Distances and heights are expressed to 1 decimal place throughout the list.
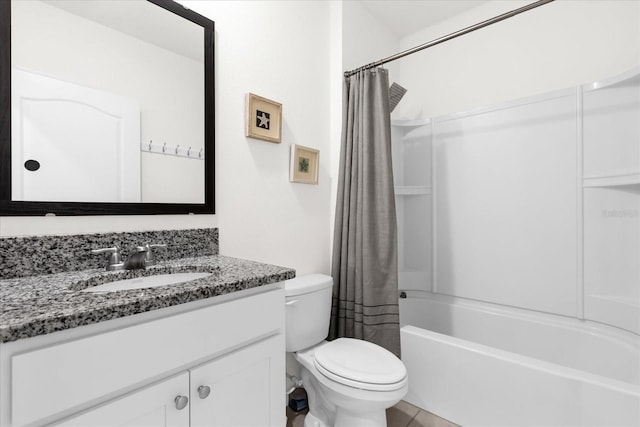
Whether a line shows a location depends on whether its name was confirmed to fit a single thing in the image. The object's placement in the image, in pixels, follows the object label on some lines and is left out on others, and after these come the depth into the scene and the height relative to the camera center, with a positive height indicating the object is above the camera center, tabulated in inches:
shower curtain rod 54.9 +36.5
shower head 87.4 +35.0
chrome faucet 40.8 -6.4
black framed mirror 37.4 +15.0
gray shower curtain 68.0 -3.2
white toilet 48.1 -26.4
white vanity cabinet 22.7 -14.4
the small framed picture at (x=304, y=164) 69.6 +11.3
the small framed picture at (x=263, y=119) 60.4 +19.4
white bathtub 49.4 -31.3
